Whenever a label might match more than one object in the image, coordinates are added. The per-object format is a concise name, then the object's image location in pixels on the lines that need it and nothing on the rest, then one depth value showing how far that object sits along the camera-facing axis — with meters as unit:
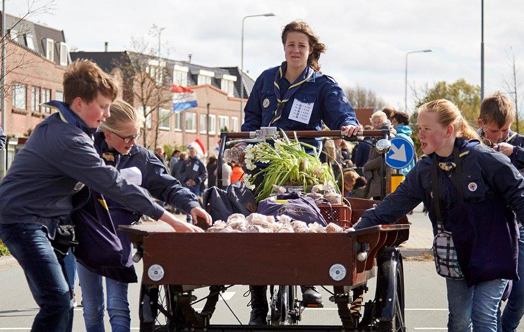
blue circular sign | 15.09
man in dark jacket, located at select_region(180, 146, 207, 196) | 27.22
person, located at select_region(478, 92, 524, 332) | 7.33
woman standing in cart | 7.91
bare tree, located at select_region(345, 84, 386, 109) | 98.70
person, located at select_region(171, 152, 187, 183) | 27.62
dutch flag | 51.09
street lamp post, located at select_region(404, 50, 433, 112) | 68.53
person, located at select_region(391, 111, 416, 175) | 14.56
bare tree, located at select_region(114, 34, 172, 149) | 42.19
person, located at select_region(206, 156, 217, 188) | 29.40
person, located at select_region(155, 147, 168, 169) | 31.38
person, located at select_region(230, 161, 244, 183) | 27.48
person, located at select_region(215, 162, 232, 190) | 26.49
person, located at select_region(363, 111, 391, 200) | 12.98
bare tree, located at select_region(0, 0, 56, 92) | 17.86
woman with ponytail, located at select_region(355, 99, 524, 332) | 5.93
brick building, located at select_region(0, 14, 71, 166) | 52.56
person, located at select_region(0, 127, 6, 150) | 12.40
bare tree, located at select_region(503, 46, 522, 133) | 35.78
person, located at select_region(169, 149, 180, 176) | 31.59
